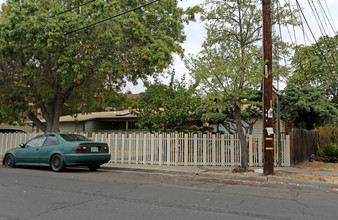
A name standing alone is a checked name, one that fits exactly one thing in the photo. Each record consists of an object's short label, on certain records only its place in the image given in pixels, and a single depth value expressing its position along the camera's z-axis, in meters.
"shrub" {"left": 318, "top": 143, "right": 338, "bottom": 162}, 14.48
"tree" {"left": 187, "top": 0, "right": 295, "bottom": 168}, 9.55
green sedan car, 10.17
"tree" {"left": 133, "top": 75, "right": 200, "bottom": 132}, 14.36
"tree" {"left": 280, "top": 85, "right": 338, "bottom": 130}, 12.52
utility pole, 9.48
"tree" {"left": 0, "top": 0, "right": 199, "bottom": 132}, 12.08
